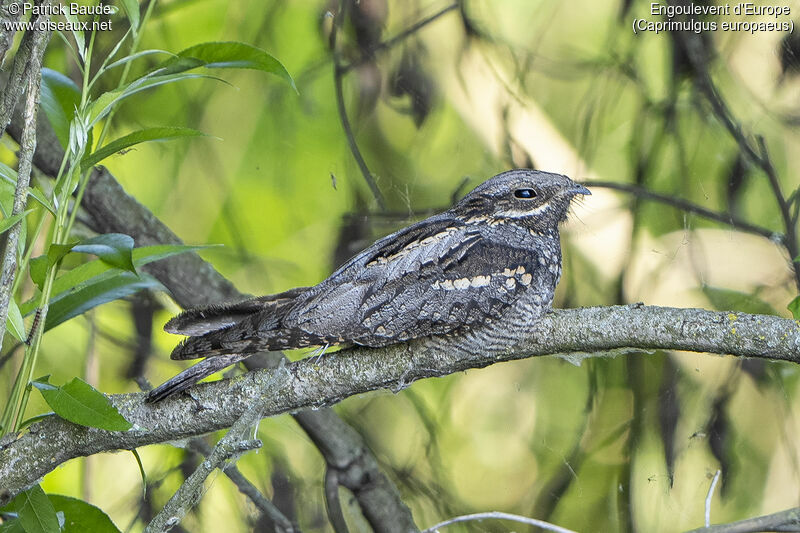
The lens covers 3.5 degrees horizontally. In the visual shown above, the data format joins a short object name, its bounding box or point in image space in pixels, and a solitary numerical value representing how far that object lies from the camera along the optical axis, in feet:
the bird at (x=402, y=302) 21.81
